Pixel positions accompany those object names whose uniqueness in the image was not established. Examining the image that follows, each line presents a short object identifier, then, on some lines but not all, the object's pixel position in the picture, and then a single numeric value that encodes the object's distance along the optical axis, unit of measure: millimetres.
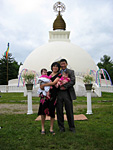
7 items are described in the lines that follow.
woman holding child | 3030
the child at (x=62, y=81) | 3062
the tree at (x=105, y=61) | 32940
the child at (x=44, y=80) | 3006
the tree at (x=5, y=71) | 23939
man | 3171
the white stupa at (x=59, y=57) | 17300
